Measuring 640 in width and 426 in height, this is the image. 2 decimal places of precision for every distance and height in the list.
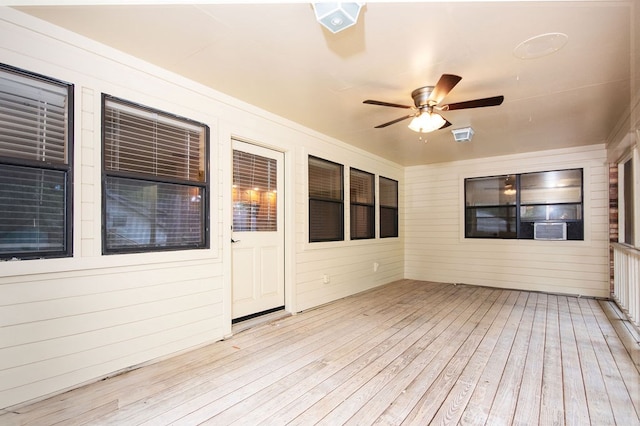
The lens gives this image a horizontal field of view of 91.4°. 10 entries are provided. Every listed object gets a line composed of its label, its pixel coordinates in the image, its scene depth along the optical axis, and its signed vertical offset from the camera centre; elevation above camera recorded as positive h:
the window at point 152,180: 2.51 +0.32
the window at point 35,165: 2.04 +0.35
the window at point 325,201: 4.59 +0.23
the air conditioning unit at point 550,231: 5.36 -0.28
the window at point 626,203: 4.35 +0.17
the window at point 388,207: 6.33 +0.18
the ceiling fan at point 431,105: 2.70 +1.05
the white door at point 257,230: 3.63 -0.18
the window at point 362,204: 5.48 +0.20
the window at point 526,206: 5.34 +0.17
